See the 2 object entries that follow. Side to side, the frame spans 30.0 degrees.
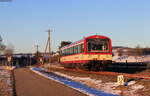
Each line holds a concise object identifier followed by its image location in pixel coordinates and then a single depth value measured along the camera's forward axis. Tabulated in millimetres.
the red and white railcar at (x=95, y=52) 26359
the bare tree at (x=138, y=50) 95475
